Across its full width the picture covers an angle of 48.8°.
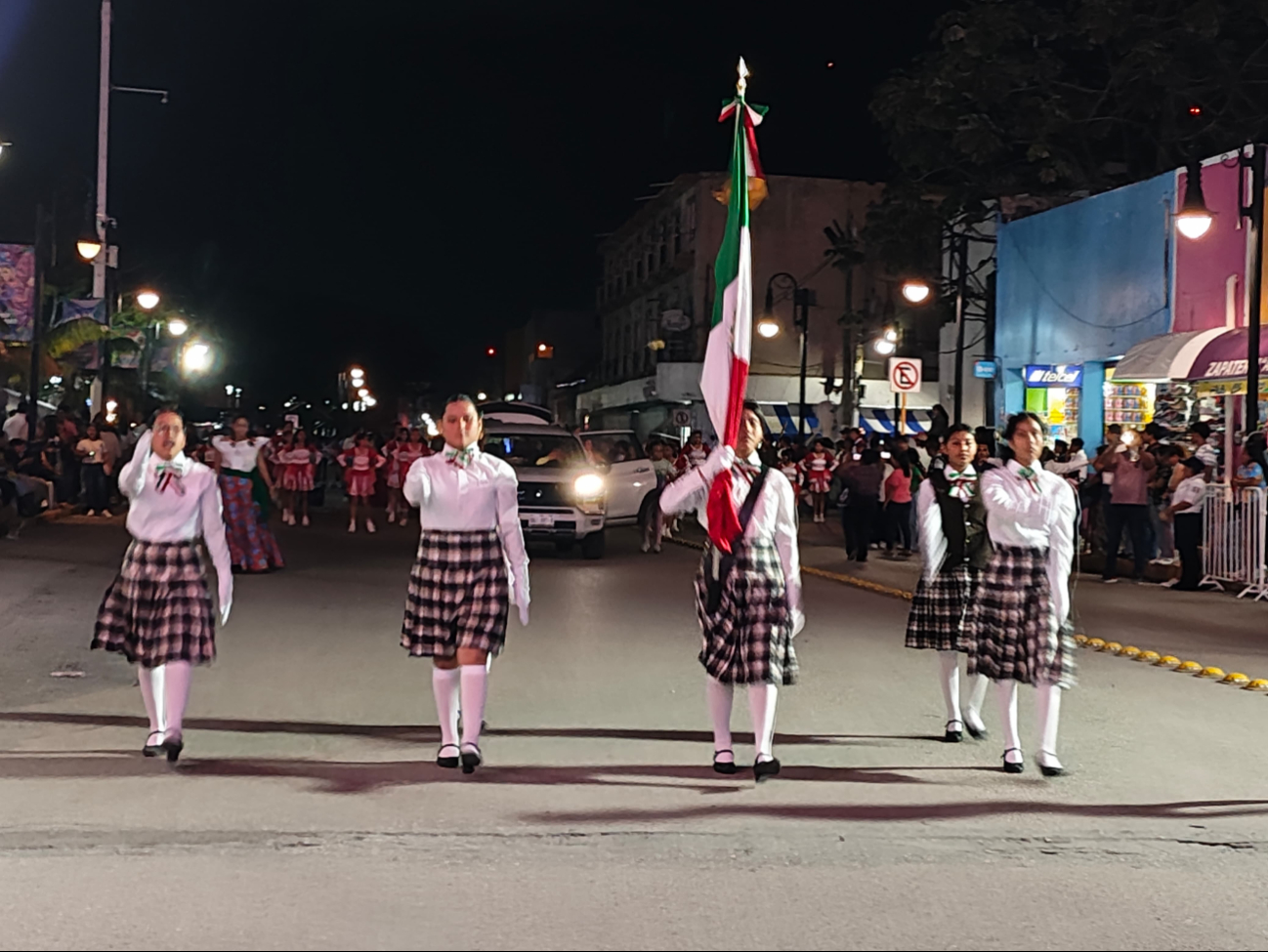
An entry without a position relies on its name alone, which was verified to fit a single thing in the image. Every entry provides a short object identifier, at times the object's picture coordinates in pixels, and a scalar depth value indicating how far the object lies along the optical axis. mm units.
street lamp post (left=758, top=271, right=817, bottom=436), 35312
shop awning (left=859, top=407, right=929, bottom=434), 49125
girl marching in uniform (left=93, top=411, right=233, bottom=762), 7438
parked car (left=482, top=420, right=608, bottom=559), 19578
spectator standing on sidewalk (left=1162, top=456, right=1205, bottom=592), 16297
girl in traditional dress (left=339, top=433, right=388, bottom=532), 24203
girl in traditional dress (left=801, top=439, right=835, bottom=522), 28703
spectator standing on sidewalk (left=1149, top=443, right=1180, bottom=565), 18234
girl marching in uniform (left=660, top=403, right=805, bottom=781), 7066
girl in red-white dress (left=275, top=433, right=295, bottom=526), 25625
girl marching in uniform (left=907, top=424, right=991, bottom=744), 8227
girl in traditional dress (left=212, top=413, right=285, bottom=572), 15633
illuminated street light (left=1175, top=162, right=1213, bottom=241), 16891
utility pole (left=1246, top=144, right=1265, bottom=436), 17328
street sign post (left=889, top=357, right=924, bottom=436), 23406
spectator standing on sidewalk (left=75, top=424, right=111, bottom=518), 25234
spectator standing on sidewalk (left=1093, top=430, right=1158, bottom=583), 17453
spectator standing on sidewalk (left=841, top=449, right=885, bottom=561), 19500
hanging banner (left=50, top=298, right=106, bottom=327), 31666
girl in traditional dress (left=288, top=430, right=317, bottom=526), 25453
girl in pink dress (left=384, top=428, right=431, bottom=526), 25027
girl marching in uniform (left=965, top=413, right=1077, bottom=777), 7309
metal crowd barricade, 16047
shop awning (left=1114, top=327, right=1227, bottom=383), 21281
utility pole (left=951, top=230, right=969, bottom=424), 24938
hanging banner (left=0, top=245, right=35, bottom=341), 30391
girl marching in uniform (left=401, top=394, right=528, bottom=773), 7125
